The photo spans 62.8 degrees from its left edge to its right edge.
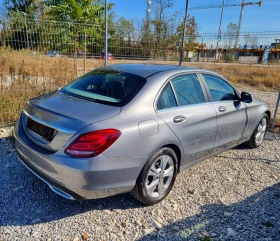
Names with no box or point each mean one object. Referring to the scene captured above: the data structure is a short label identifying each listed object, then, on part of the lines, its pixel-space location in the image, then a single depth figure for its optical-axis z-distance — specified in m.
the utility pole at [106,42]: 5.99
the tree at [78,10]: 12.27
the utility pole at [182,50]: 8.03
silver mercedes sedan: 2.11
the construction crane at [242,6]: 48.36
